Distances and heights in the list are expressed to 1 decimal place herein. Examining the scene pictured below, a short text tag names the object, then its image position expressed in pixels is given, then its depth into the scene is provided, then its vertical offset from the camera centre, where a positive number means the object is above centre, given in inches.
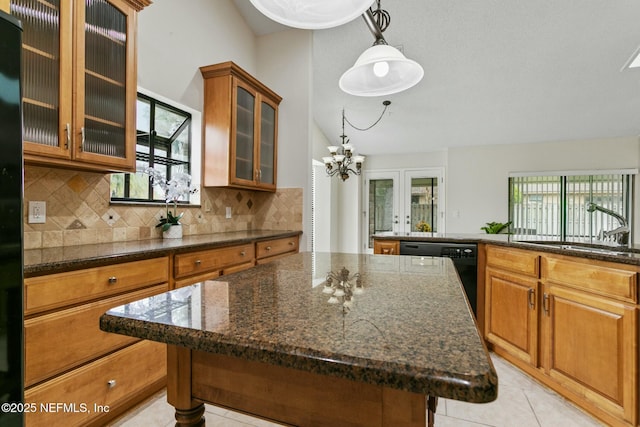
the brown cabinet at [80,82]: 58.2 +27.5
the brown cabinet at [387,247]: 112.4 -11.6
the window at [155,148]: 95.0 +22.5
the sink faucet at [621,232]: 78.5 -4.0
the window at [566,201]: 200.1 +10.6
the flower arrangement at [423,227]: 184.6 -7.2
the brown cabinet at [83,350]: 50.1 -25.0
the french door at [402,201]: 249.8 +11.6
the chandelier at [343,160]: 155.9 +28.5
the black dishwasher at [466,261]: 104.0 -15.2
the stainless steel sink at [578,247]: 76.6 -8.0
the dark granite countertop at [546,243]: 65.6 -7.8
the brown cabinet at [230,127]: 115.3 +33.4
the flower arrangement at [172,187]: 94.0 +7.9
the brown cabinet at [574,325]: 62.2 -25.8
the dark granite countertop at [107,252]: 51.6 -8.2
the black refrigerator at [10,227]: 34.4 -1.7
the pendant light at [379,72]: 56.4 +28.3
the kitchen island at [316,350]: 17.4 -8.3
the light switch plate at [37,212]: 66.3 -0.1
